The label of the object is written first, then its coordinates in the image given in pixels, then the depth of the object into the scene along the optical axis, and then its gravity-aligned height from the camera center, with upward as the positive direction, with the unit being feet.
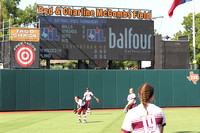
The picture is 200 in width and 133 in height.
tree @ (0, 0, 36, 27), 208.23 +34.38
